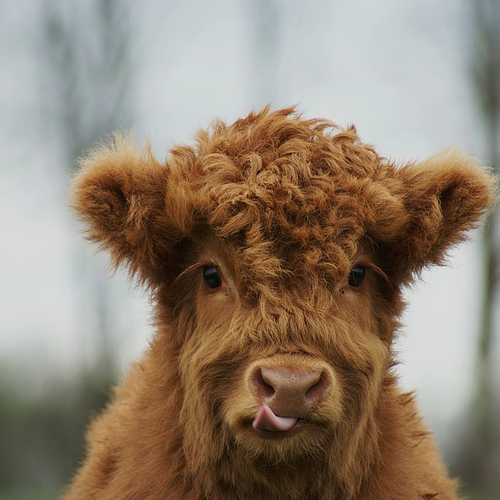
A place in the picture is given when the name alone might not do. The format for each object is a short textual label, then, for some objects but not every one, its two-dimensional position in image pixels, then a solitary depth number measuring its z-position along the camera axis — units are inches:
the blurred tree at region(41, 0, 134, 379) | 723.4
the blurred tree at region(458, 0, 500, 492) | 674.8
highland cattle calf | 151.1
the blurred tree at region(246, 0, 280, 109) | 728.3
